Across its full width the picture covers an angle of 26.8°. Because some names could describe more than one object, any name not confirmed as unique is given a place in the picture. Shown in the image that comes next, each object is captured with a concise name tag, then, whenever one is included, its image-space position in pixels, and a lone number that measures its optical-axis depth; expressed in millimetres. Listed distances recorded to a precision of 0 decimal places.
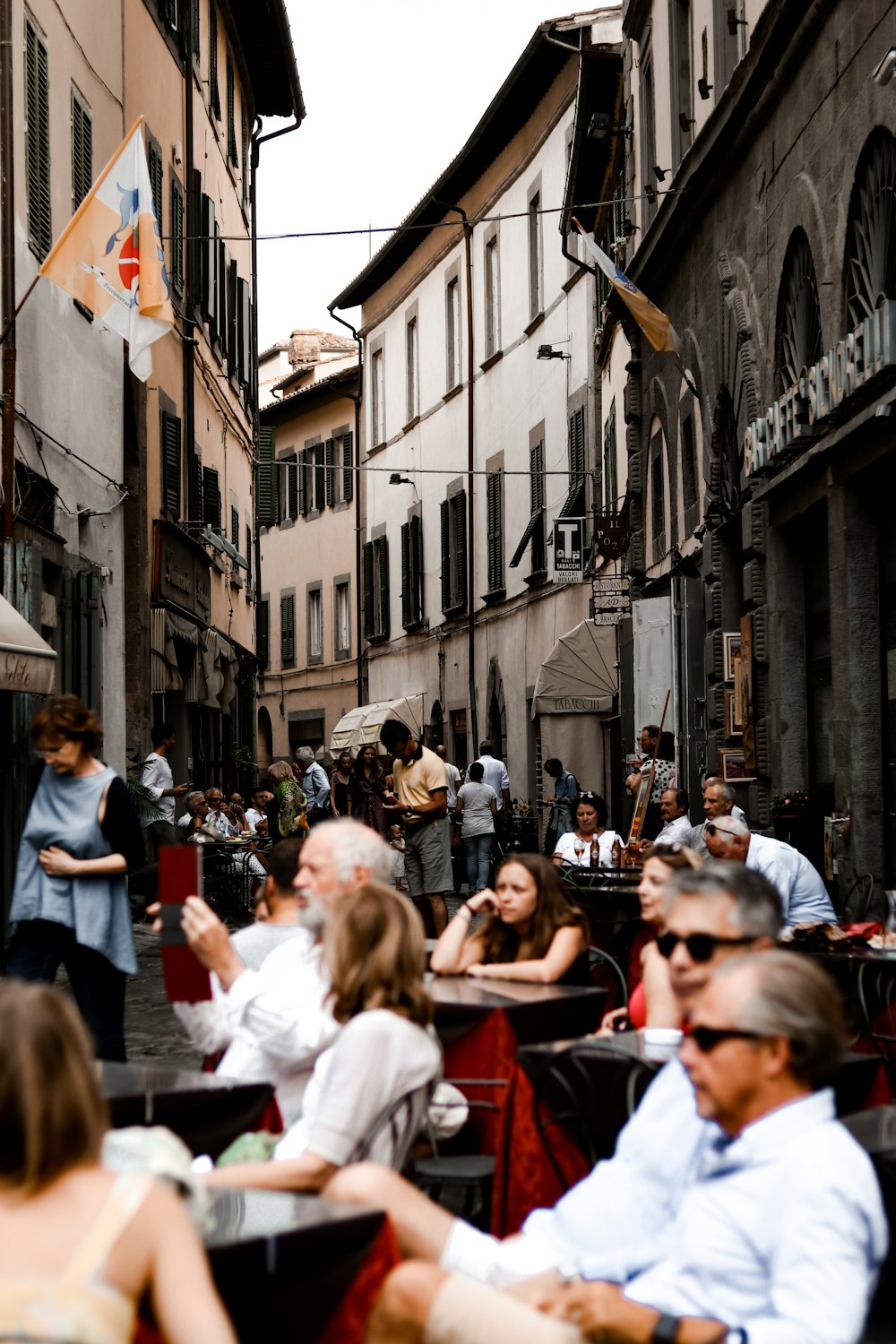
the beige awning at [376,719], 34406
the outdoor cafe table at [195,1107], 4227
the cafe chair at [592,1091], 4586
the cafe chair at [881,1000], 6438
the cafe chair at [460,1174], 4863
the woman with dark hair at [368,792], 17562
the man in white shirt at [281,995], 4691
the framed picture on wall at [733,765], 15586
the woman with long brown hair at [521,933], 6645
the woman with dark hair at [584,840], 12938
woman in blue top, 7387
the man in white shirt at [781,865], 8273
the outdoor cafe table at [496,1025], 5645
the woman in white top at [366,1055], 3932
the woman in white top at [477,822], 19688
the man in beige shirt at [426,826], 13359
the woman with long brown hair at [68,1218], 2502
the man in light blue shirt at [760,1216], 3023
